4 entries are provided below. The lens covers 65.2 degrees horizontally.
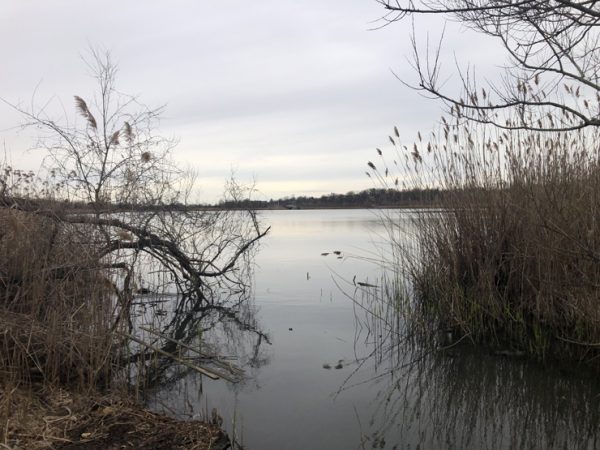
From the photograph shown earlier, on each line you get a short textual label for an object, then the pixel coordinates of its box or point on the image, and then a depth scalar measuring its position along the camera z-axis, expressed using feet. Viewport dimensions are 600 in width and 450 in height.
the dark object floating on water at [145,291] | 28.50
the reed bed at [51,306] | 13.89
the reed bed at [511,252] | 16.53
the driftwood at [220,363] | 17.03
